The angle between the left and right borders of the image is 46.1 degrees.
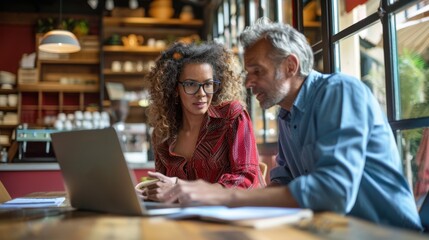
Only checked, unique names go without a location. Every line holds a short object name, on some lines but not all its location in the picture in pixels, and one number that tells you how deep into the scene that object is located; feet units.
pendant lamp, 16.48
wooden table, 3.05
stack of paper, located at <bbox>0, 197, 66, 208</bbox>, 5.52
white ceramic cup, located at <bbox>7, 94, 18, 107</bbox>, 23.65
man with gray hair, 4.05
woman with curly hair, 7.08
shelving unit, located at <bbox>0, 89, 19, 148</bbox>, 23.49
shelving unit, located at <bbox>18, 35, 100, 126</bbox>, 24.11
